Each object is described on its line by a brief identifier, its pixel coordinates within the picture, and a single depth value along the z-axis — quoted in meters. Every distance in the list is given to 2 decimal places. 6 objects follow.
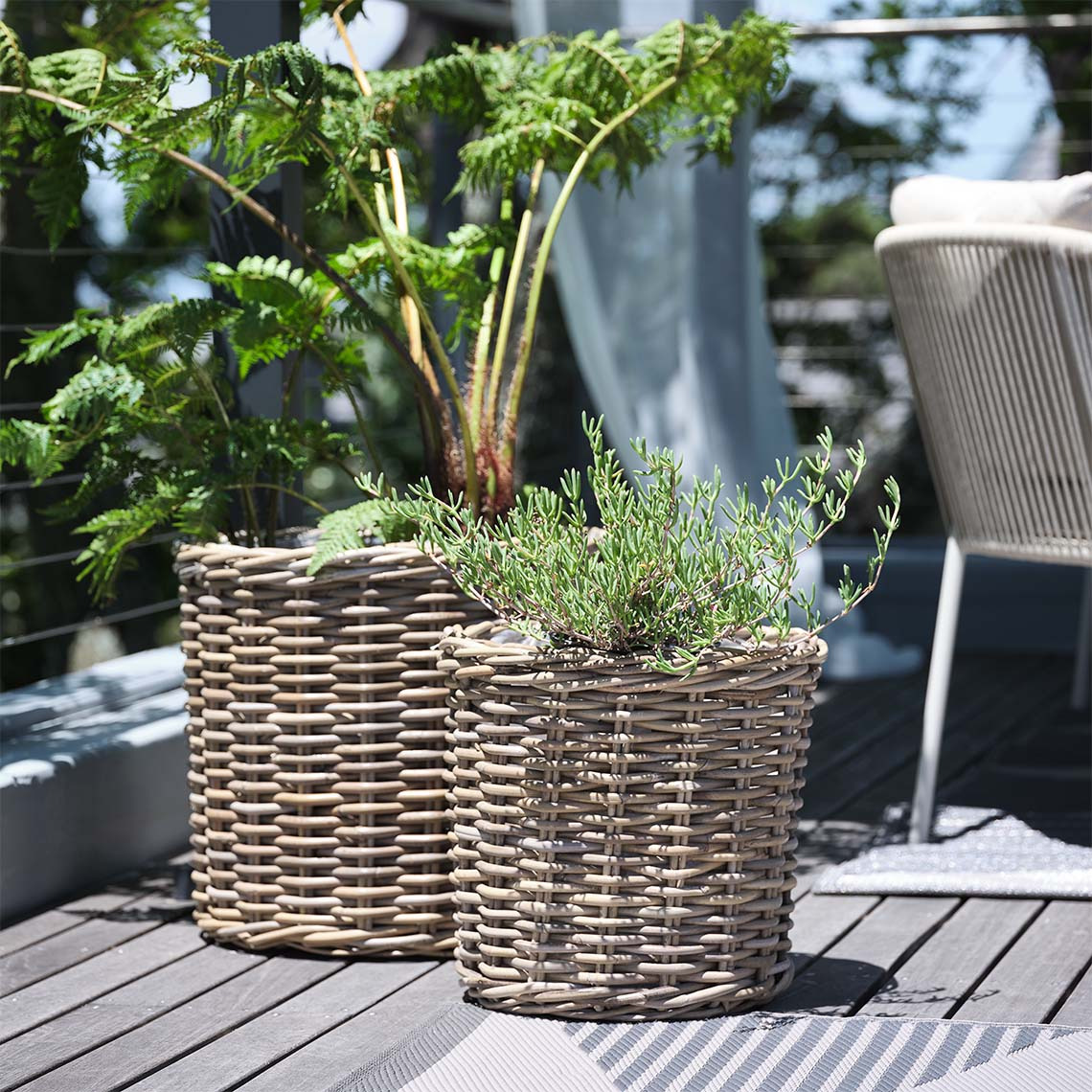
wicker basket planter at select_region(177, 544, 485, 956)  4.17
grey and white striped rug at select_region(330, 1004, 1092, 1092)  3.86
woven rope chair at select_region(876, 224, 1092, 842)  4.40
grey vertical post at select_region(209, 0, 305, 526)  4.44
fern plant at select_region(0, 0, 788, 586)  4.20
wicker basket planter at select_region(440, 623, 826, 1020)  3.95
